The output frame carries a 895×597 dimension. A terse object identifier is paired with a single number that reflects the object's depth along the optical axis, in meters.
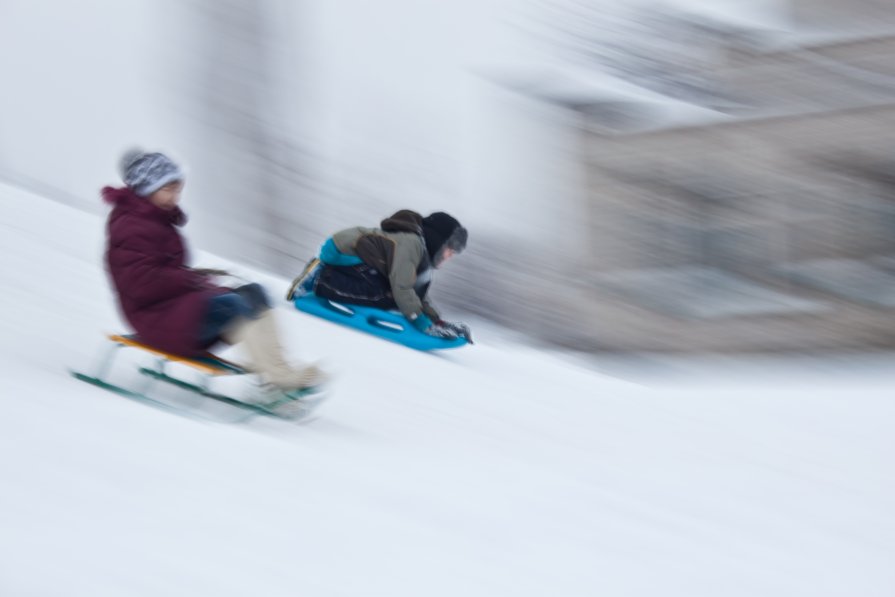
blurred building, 26.91
